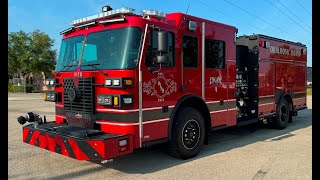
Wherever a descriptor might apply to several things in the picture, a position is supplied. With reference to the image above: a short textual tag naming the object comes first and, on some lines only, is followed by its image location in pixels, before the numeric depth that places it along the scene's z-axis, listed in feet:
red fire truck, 17.63
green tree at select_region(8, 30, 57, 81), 144.25
